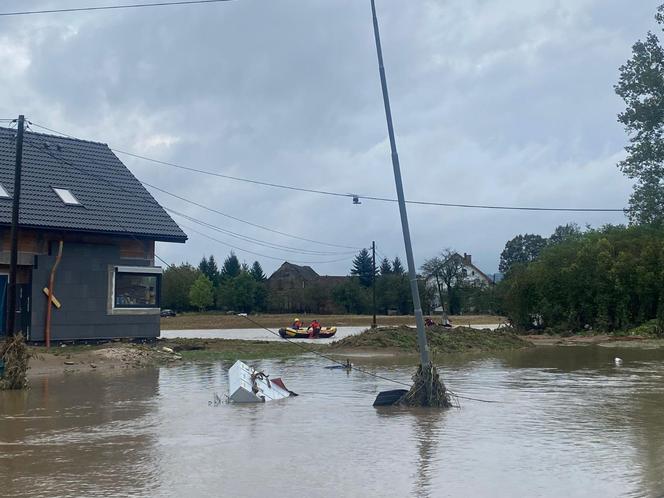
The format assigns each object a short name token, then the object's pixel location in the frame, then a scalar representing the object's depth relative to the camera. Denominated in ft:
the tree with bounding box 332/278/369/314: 315.99
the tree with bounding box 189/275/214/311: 297.12
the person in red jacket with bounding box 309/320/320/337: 153.07
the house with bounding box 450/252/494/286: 414.41
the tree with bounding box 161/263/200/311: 309.44
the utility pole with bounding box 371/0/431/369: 50.55
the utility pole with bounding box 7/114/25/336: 65.21
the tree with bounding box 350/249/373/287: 374.63
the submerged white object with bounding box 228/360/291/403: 53.01
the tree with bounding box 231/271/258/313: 304.50
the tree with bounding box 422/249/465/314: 331.57
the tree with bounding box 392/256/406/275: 386.52
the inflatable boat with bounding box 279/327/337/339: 152.87
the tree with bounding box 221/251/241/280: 374.90
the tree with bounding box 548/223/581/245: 378.88
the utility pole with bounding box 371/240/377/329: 213.91
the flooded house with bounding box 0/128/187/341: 90.68
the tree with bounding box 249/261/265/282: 365.81
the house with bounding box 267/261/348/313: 315.17
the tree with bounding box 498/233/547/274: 436.76
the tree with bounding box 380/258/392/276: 382.83
